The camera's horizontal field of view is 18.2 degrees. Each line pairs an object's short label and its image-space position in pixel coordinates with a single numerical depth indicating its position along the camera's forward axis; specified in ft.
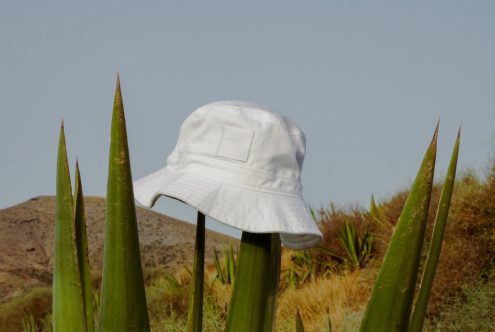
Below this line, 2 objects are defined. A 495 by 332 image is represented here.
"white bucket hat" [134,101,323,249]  6.76
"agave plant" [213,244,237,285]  29.74
